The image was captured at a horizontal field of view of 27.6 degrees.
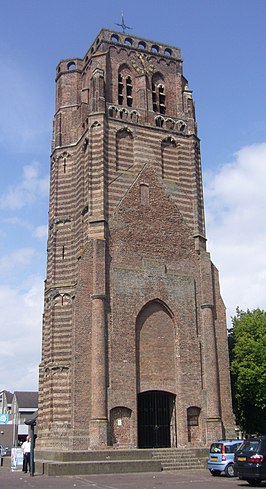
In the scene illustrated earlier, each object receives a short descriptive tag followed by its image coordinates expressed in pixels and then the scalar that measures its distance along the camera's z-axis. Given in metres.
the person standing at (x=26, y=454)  25.80
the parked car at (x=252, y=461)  18.98
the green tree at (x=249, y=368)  35.28
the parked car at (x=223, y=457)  23.48
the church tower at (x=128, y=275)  30.19
